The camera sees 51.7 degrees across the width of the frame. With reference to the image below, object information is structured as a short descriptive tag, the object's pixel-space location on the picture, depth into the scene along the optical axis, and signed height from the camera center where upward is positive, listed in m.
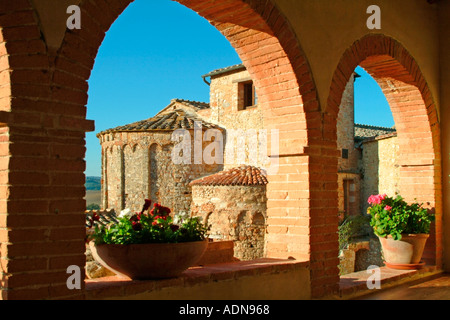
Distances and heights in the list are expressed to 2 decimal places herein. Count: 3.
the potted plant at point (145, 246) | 3.09 -0.40
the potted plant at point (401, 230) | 5.83 -0.53
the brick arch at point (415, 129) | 6.07 +0.83
